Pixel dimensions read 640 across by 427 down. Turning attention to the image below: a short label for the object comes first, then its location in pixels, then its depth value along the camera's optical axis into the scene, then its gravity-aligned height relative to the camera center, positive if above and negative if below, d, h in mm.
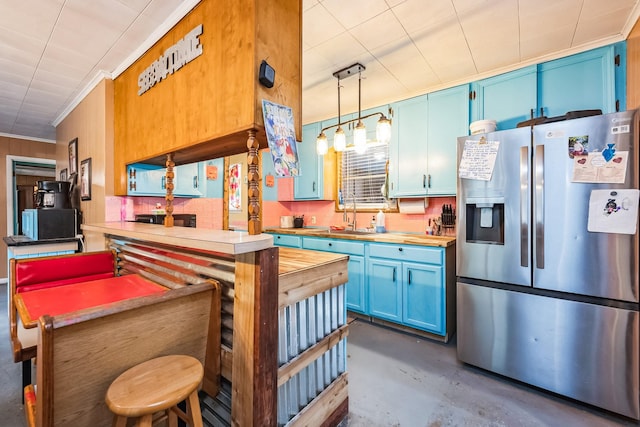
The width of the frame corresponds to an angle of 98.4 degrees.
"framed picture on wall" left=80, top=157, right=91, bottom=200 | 2992 +391
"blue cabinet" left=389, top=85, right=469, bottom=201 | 2799 +755
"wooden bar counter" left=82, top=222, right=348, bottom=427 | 1126 -500
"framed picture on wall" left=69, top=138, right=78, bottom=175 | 3334 +719
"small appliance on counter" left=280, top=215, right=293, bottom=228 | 4234 -144
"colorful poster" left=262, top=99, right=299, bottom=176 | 1273 +362
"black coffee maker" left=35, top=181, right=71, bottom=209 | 3053 +226
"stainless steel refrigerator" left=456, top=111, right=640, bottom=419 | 1655 -321
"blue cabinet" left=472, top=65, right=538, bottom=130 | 2422 +1040
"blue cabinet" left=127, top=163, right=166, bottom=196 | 2613 +335
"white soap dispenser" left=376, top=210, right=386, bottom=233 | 3431 -158
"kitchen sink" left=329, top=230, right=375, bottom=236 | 3496 -263
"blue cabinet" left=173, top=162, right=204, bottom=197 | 3143 +382
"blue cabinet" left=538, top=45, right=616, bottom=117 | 2127 +1032
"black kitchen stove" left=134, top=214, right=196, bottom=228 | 2877 -61
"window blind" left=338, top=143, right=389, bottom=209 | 3627 +486
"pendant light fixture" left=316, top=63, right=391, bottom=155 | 2420 +742
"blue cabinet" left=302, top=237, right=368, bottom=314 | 3031 -673
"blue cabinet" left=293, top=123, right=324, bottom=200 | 3992 +615
